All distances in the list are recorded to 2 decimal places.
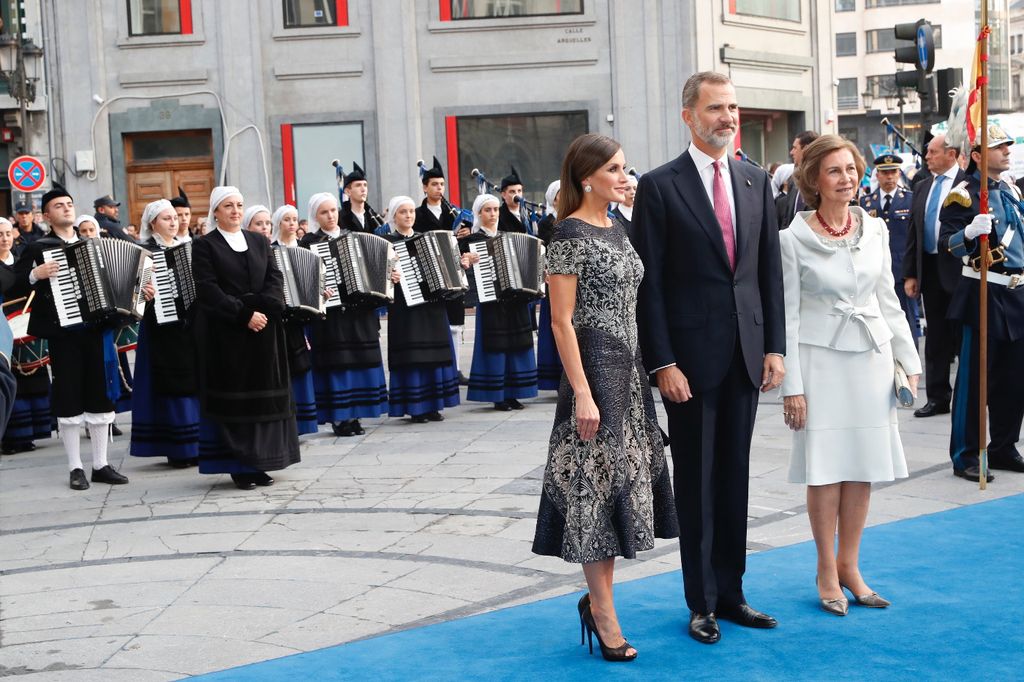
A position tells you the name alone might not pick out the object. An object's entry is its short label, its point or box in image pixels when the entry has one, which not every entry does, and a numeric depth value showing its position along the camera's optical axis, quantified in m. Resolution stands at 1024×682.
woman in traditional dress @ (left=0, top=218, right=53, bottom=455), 11.16
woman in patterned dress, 5.09
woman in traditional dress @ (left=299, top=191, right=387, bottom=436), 11.14
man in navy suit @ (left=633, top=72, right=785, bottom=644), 5.21
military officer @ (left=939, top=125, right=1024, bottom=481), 8.06
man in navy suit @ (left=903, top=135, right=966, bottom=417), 10.29
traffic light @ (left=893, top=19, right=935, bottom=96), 13.05
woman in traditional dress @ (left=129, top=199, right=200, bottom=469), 9.89
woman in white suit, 5.57
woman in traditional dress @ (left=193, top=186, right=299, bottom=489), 8.72
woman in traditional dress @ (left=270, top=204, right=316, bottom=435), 10.57
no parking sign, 19.70
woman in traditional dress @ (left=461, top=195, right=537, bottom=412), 12.08
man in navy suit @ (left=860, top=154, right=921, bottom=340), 13.76
